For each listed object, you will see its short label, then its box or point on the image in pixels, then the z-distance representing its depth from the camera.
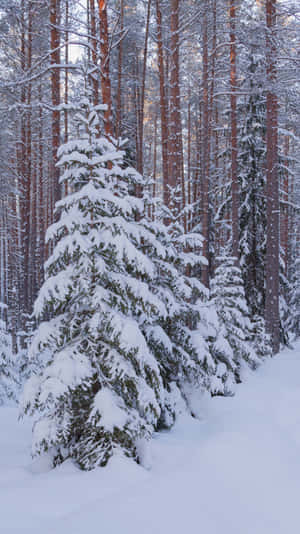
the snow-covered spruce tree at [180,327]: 6.98
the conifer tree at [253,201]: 15.16
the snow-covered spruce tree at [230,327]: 8.66
